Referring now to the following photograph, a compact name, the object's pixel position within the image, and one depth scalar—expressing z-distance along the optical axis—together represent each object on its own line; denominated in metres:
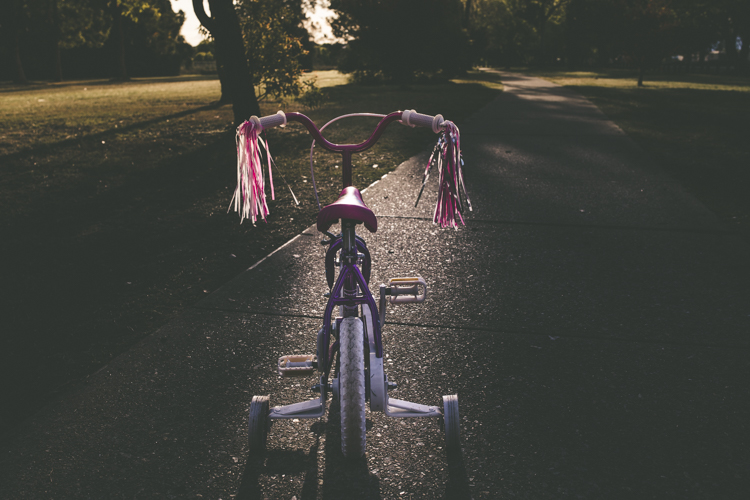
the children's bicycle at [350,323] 2.15
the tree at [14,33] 38.59
